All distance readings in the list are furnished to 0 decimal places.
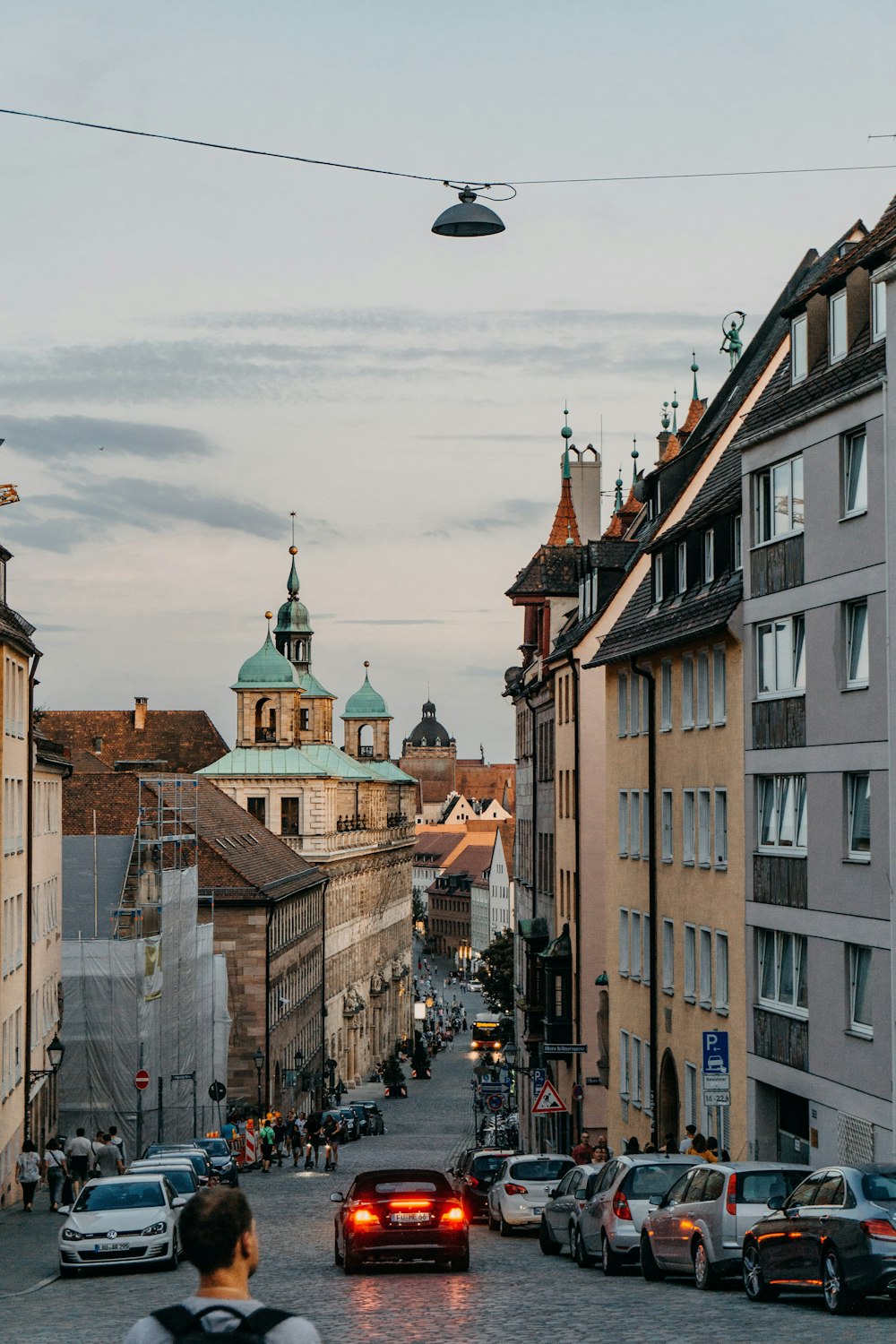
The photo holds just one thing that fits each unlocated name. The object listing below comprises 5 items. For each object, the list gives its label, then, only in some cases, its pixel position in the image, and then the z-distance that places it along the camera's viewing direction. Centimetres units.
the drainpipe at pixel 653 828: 4100
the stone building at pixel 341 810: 13125
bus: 11875
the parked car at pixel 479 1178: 3991
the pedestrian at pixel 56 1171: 4032
